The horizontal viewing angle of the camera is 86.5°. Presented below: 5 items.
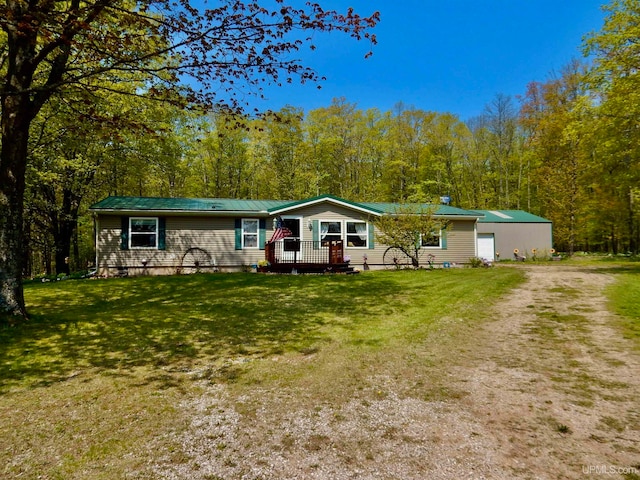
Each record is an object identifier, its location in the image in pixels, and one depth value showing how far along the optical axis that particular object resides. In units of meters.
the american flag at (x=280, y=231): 13.66
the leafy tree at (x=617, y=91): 11.92
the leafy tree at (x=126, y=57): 5.19
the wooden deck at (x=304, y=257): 14.00
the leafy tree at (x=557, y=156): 23.86
